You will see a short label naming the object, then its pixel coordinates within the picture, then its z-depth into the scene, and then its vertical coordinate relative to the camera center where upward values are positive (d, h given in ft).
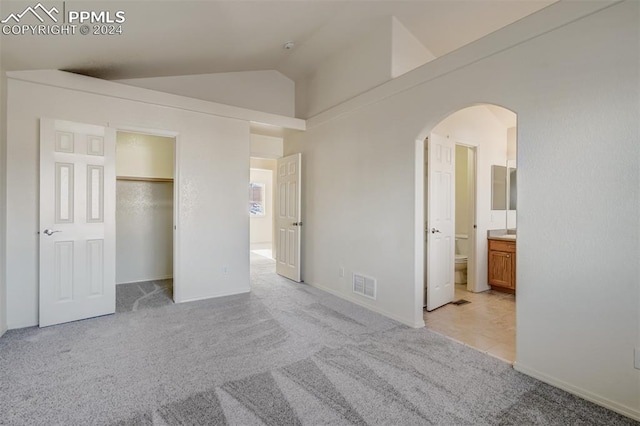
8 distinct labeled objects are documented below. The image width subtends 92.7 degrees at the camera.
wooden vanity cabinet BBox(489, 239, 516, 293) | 14.30 -2.49
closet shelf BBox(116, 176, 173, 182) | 15.66 +1.72
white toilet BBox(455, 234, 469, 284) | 16.24 -3.01
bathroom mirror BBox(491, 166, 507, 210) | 15.62 +1.32
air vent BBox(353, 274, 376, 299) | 12.28 -3.04
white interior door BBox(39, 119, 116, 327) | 10.24 -0.36
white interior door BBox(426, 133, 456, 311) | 12.35 -0.38
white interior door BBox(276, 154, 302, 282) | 16.58 -0.30
